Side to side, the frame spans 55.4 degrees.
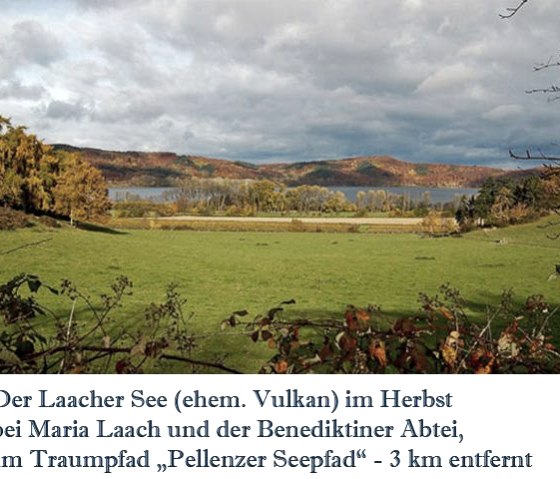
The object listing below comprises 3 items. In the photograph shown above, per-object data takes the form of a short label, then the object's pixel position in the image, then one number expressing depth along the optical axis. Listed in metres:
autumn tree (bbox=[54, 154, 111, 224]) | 51.12
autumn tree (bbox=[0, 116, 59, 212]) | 48.66
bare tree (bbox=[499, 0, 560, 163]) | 3.17
